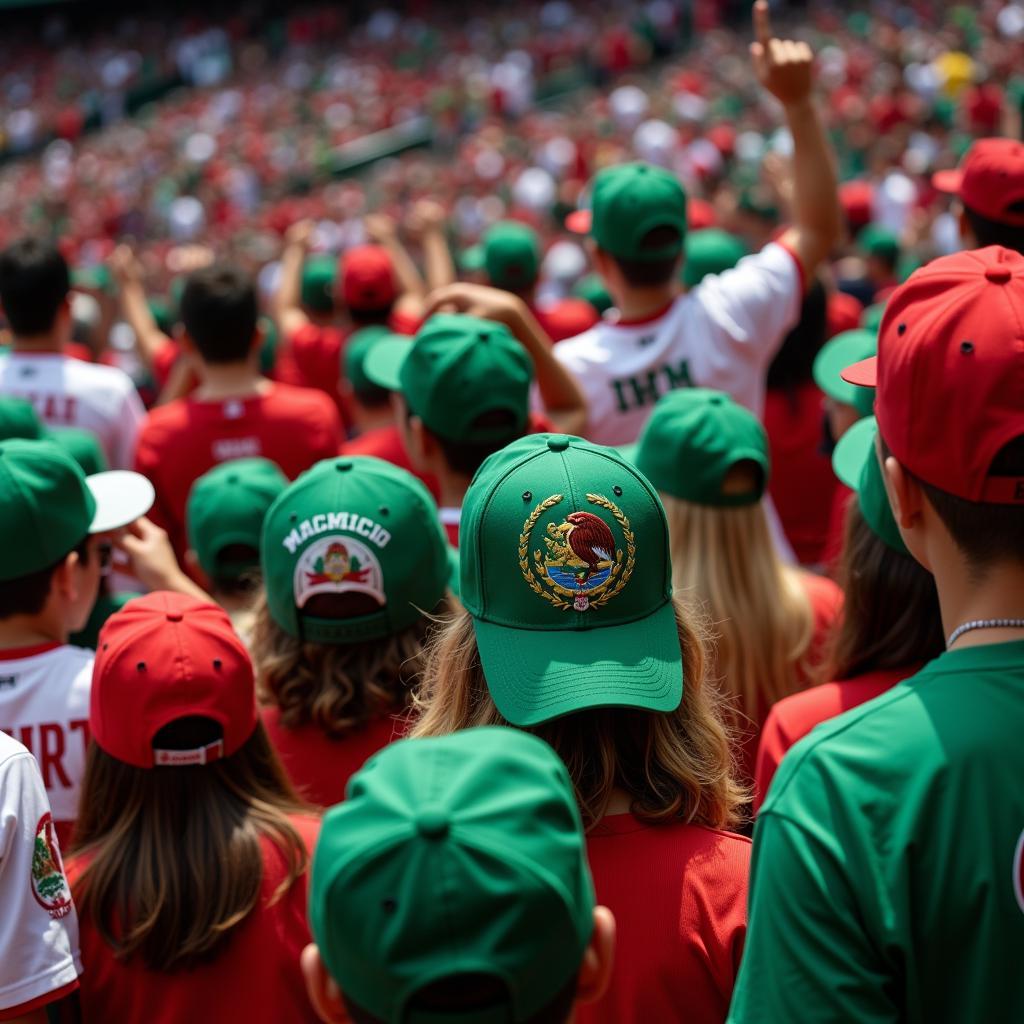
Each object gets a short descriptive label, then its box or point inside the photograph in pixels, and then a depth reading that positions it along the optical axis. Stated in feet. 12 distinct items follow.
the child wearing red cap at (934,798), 4.84
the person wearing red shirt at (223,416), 15.08
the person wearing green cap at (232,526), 11.69
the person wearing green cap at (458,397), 11.10
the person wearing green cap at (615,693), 6.20
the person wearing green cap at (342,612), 8.88
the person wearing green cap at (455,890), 4.42
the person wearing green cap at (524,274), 21.52
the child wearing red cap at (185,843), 7.14
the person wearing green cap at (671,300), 13.74
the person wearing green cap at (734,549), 10.10
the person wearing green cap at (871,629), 8.08
